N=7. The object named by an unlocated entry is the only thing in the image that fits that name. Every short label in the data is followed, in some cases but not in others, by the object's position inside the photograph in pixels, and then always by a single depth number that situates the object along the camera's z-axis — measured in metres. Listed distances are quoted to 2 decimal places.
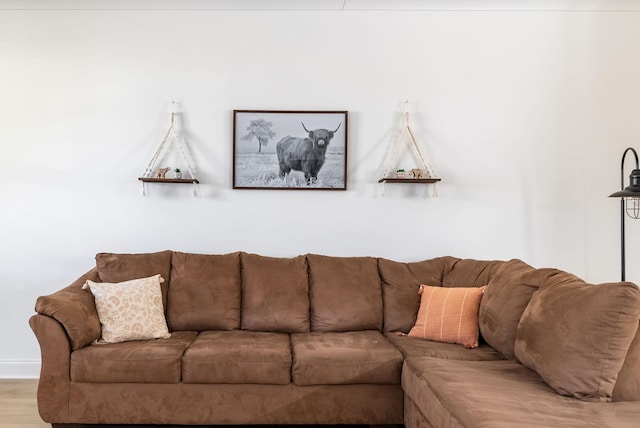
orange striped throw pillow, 2.89
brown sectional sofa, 2.00
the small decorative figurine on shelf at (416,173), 3.59
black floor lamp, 2.90
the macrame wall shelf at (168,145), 3.66
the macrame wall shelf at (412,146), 3.70
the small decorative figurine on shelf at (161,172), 3.55
